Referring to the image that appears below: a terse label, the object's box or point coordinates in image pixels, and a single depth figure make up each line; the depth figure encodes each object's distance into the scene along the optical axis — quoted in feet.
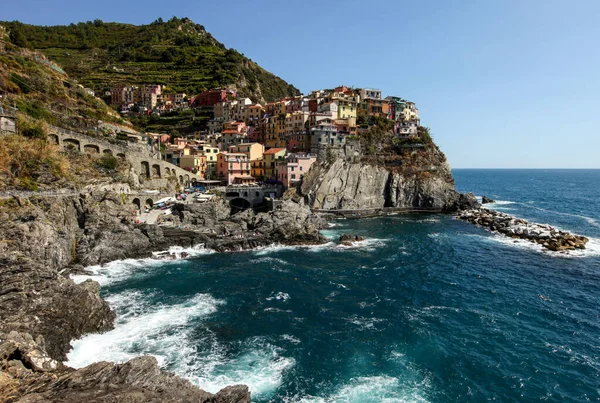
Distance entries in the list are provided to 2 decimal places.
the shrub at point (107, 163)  194.70
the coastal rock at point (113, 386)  47.44
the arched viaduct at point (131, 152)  194.49
